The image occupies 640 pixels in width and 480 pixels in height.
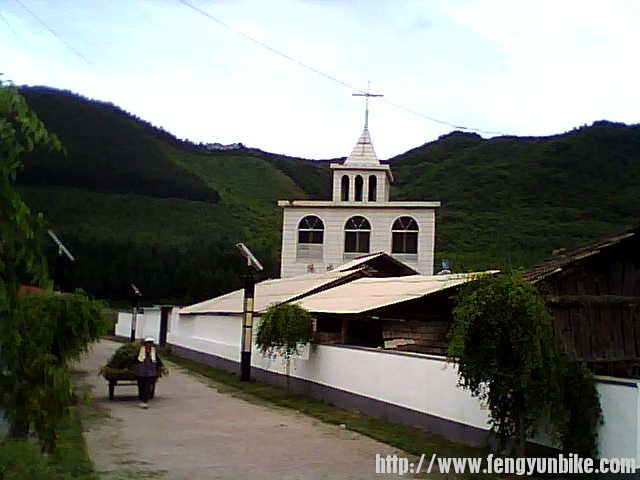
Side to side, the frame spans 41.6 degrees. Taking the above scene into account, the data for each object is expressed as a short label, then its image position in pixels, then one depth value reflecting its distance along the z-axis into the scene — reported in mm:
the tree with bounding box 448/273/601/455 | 9359
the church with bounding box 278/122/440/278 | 52750
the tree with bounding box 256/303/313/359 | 19125
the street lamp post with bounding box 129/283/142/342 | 43394
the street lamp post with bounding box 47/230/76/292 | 25894
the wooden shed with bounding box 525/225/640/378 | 11555
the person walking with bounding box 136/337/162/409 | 17141
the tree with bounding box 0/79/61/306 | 3125
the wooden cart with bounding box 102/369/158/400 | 17719
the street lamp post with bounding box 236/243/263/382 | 22875
